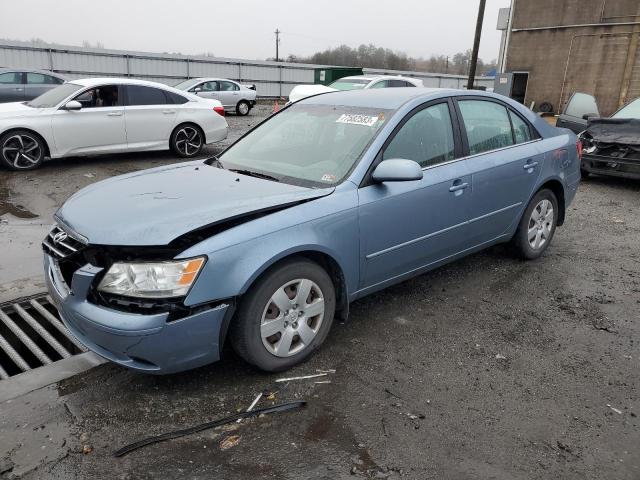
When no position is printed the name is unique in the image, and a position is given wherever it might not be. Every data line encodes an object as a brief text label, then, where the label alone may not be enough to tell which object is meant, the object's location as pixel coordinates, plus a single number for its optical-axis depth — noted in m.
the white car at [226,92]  19.91
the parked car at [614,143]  8.25
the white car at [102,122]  8.61
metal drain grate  3.40
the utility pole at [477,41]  19.98
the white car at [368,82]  15.70
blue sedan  2.66
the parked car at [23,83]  13.96
